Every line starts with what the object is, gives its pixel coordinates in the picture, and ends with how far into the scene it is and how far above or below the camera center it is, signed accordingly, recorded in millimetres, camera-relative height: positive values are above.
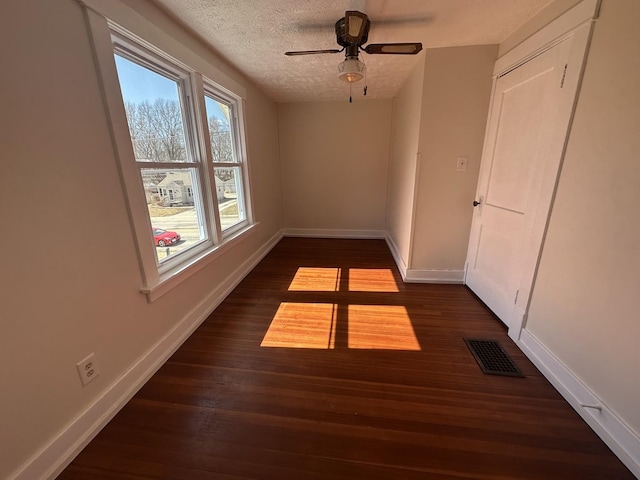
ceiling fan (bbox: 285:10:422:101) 1613 +824
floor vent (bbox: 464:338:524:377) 1702 -1307
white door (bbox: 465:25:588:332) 1618 -53
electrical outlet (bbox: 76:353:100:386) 1284 -974
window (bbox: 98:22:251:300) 1588 +105
